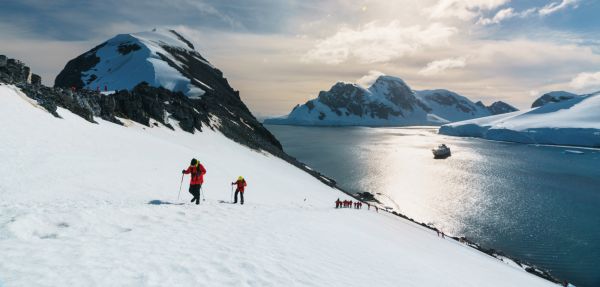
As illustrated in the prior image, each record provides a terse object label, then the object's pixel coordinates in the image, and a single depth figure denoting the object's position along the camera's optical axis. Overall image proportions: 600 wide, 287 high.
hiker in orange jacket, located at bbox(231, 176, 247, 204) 21.41
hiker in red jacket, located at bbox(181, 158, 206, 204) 17.72
